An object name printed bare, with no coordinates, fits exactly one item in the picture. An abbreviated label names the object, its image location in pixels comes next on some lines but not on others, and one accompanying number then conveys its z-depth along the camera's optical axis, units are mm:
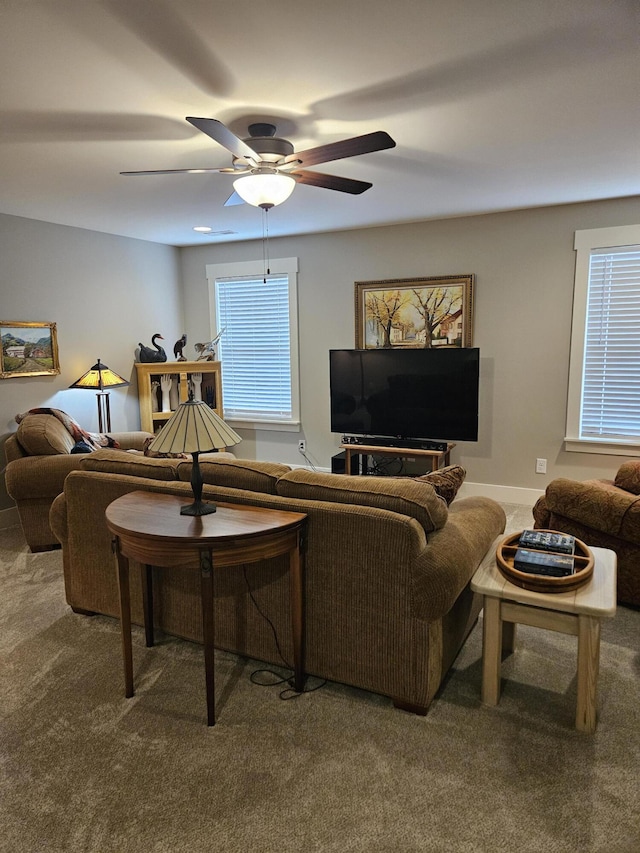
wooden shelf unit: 5723
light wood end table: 2018
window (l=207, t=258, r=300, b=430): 5922
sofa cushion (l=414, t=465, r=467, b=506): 2393
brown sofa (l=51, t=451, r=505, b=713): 2086
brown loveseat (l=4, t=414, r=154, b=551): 3838
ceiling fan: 2564
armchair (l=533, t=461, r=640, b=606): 2953
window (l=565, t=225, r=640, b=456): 4359
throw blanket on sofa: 4328
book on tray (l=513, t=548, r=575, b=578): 2115
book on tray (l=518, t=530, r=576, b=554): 2283
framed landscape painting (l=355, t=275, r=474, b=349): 4973
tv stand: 4746
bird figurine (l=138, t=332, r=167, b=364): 5715
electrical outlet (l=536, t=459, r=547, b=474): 4838
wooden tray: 2062
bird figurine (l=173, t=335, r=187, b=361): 5840
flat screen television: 4781
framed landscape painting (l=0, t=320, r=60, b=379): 4559
